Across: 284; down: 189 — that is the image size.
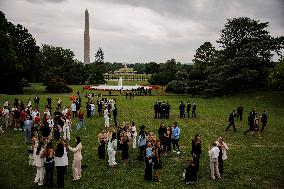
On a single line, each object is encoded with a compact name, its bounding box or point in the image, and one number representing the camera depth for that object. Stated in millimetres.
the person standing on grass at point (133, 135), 21342
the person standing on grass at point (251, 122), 26247
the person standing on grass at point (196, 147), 17219
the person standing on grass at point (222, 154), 17062
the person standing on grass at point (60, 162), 14781
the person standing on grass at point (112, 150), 17833
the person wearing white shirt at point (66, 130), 22797
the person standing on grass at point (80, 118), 26477
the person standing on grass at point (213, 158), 16164
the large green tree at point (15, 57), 48125
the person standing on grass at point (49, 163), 14621
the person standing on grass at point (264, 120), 27500
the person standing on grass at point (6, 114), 26261
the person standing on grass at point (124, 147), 18266
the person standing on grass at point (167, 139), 20188
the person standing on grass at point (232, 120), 27788
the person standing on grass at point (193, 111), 34512
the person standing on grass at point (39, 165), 14766
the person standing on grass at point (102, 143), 18922
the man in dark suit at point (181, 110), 33597
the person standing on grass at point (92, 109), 33281
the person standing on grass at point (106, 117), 27712
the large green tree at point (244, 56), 53406
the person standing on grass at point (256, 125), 25680
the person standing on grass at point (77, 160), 15562
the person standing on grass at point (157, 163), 15875
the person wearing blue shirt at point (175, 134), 20344
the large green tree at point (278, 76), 44750
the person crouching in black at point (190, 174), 15570
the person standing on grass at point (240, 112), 33344
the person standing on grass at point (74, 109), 31938
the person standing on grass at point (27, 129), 21906
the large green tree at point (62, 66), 80088
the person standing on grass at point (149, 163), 15859
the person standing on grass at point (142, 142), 19172
